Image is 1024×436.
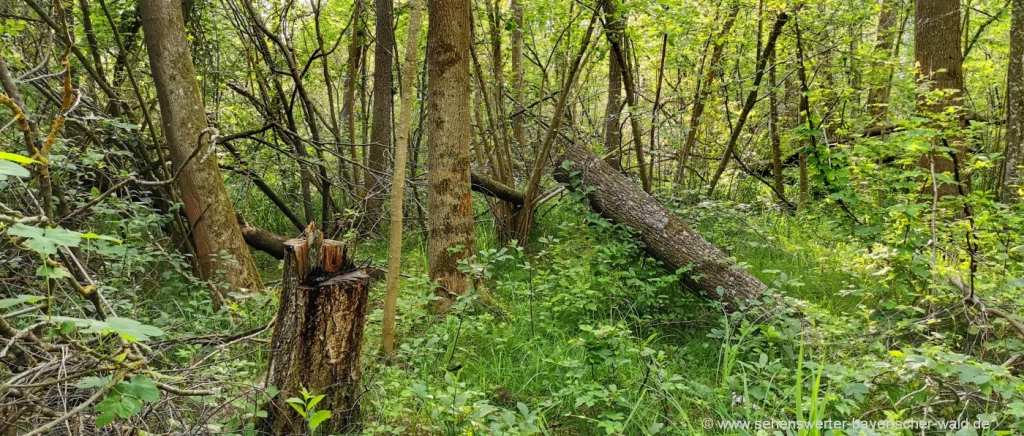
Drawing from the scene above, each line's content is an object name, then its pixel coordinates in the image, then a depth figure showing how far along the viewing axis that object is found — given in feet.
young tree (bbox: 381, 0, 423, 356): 10.13
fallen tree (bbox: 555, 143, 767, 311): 12.53
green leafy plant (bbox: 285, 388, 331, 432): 6.13
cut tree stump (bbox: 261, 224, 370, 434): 7.93
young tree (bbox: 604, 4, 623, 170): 21.77
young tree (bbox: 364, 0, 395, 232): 19.30
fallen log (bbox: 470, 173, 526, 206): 16.46
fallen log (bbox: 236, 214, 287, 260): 16.89
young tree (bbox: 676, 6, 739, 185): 18.66
